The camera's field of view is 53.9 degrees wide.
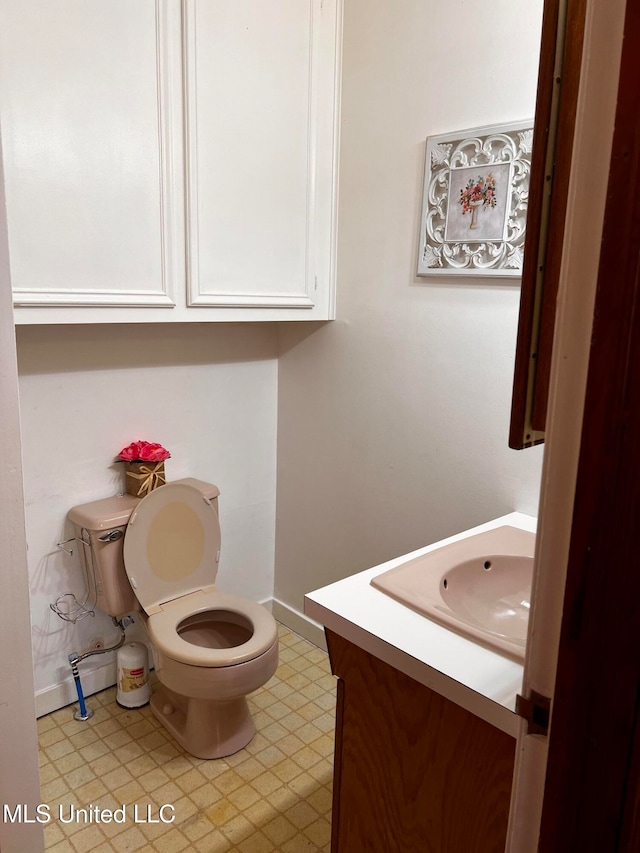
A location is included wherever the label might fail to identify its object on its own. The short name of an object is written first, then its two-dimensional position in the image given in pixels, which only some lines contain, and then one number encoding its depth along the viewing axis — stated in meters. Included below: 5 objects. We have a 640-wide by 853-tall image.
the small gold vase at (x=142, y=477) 2.06
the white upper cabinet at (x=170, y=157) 1.49
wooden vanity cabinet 1.03
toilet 1.83
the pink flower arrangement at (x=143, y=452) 2.07
